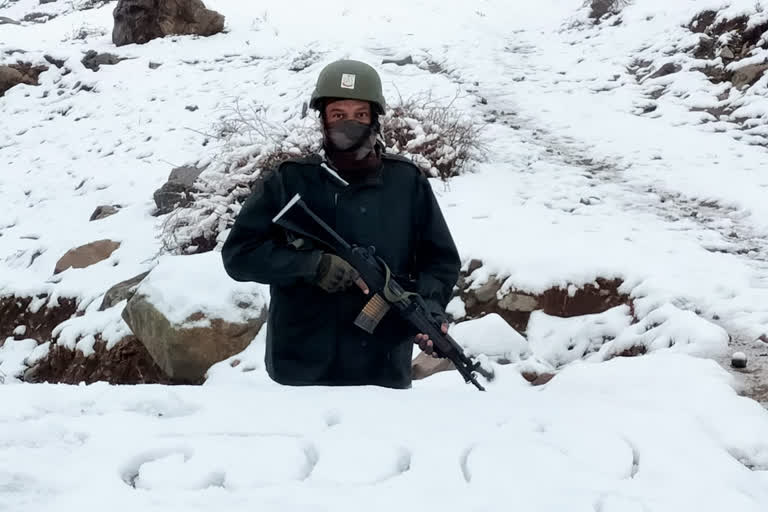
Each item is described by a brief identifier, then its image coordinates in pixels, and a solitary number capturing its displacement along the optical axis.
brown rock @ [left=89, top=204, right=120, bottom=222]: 6.57
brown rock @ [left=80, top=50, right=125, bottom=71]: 10.98
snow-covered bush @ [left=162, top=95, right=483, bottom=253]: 5.52
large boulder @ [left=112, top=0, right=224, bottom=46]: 11.70
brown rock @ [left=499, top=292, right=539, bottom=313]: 4.30
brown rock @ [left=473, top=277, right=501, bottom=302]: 4.41
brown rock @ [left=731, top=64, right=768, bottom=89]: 7.34
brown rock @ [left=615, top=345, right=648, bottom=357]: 3.48
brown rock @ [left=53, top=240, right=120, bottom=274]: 5.84
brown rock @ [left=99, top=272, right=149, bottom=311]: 5.00
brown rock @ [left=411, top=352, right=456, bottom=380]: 3.75
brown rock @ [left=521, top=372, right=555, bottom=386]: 3.54
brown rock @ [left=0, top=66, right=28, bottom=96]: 10.98
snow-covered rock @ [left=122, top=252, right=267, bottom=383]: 4.18
